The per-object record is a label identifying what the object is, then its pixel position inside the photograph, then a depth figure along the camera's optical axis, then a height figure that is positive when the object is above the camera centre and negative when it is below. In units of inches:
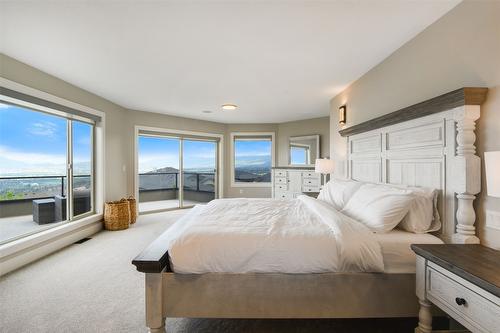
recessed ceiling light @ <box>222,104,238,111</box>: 181.9 +47.0
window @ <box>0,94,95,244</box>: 113.2 -1.2
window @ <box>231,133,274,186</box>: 268.5 +5.8
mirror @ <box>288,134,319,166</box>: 230.4 +15.8
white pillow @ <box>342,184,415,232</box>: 70.3 -13.9
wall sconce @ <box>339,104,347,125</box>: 142.8 +31.7
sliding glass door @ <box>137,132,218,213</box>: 225.1 -6.0
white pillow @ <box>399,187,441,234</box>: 70.7 -15.3
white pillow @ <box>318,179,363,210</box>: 101.1 -12.8
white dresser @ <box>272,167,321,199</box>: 211.6 -16.0
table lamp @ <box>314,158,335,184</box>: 157.2 -0.9
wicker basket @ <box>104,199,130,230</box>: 164.7 -36.5
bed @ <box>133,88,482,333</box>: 60.4 -32.1
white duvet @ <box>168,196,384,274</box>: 61.7 -23.3
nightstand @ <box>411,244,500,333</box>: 39.7 -23.7
